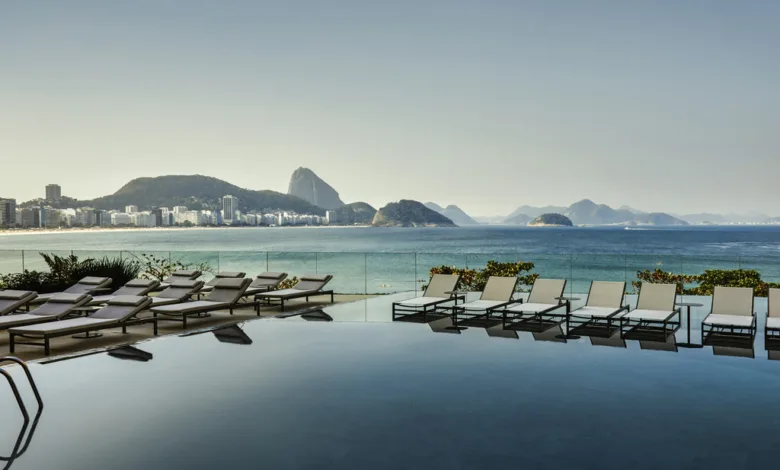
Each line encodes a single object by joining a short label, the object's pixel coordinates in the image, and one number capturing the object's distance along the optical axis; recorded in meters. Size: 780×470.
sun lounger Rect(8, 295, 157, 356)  7.11
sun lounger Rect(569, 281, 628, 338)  8.72
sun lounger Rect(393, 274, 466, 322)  10.23
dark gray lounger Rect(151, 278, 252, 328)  8.95
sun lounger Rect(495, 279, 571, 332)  9.27
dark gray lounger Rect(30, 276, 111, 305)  10.95
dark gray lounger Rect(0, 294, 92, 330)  7.72
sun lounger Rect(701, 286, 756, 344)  8.06
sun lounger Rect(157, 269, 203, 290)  11.88
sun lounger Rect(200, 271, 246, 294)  11.67
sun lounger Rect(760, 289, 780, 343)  8.00
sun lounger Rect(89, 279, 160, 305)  10.46
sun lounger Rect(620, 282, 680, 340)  8.42
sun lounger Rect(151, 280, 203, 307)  9.73
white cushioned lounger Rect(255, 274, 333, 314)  11.09
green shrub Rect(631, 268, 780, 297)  13.36
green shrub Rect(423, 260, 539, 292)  14.16
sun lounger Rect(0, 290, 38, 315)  8.50
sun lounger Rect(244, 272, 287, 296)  11.94
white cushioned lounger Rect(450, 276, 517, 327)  10.02
